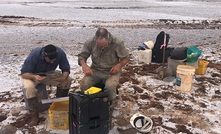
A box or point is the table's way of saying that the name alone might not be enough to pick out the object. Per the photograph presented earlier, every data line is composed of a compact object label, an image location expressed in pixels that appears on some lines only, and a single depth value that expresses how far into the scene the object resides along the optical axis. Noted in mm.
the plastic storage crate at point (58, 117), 3555
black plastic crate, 2982
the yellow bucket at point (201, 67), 5873
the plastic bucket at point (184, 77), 4898
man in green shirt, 4176
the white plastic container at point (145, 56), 6595
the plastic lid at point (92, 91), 3099
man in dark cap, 3745
